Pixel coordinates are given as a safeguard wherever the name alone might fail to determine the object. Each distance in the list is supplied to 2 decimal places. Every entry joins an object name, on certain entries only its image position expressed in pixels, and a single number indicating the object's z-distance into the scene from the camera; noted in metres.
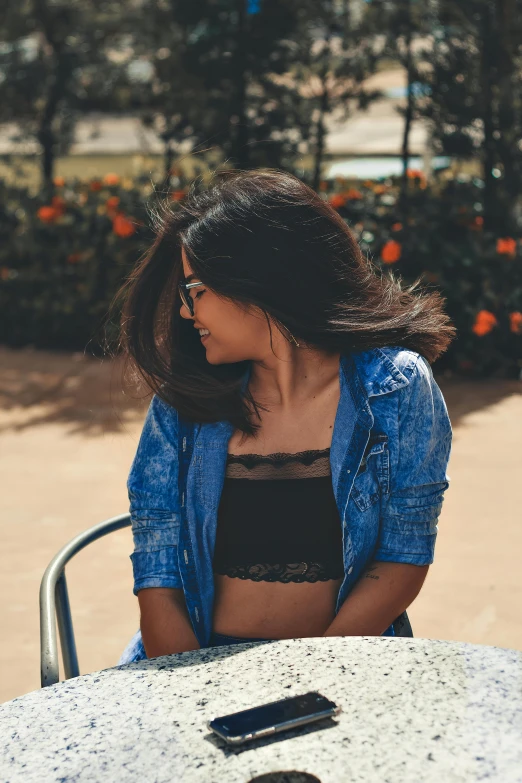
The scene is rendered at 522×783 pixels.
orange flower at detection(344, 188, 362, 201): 6.84
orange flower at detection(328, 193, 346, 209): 6.70
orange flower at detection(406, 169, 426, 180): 7.16
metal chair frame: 2.00
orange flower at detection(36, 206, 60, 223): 7.27
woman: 2.12
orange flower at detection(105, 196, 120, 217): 7.21
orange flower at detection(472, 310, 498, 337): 6.05
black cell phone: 1.44
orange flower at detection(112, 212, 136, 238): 6.91
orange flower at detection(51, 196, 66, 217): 7.35
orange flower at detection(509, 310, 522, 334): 6.19
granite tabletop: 1.38
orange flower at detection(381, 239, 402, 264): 6.23
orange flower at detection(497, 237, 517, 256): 6.23
